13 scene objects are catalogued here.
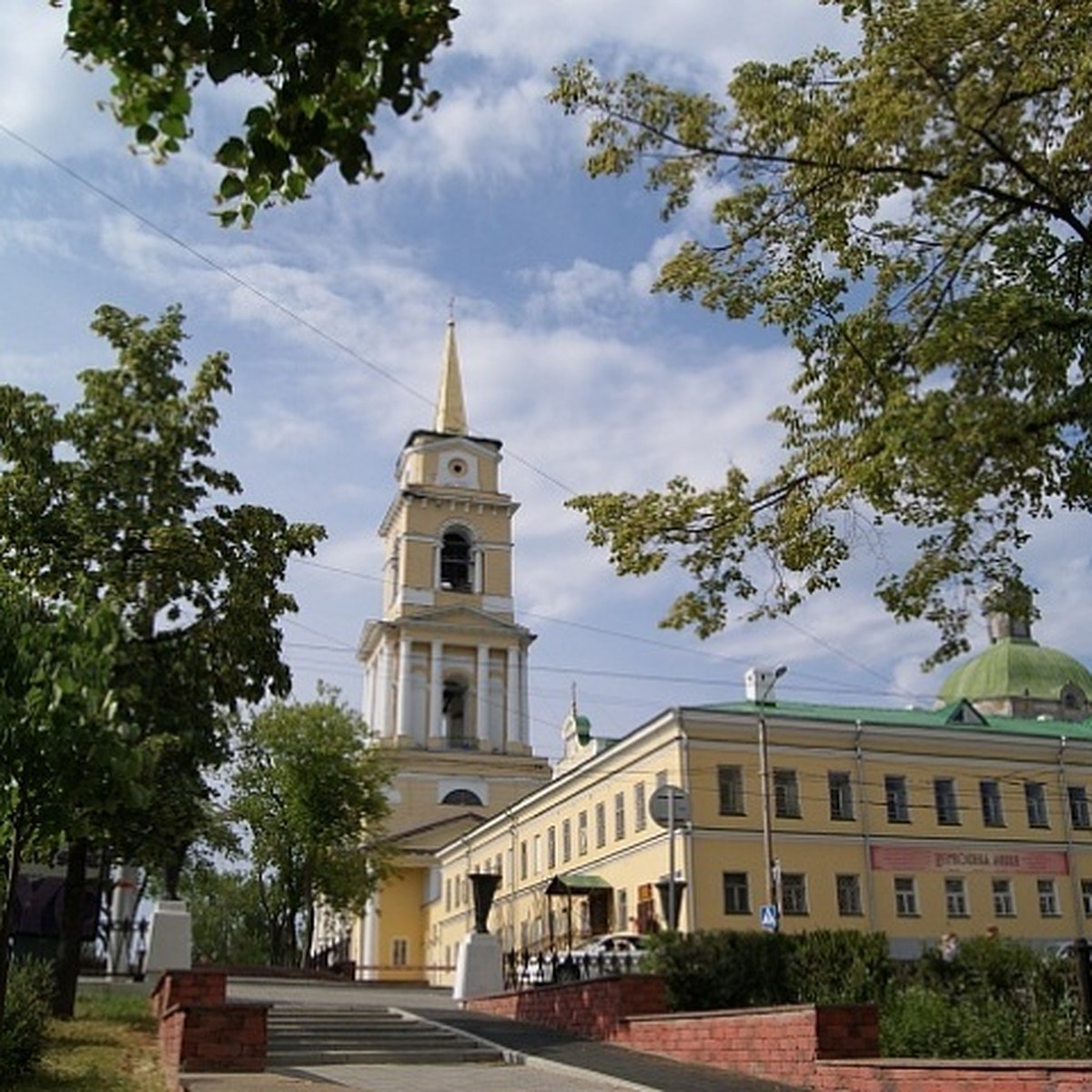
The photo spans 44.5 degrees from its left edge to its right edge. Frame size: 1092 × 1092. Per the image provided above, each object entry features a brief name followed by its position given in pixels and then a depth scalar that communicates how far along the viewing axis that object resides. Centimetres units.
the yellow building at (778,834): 4097
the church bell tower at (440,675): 6178
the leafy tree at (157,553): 1753
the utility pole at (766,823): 3634
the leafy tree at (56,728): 977
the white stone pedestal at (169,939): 2147
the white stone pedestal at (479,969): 2272
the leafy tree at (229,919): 7294
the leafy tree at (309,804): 5153
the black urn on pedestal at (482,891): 2311
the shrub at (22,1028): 1141
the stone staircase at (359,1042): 1535
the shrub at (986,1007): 1140
